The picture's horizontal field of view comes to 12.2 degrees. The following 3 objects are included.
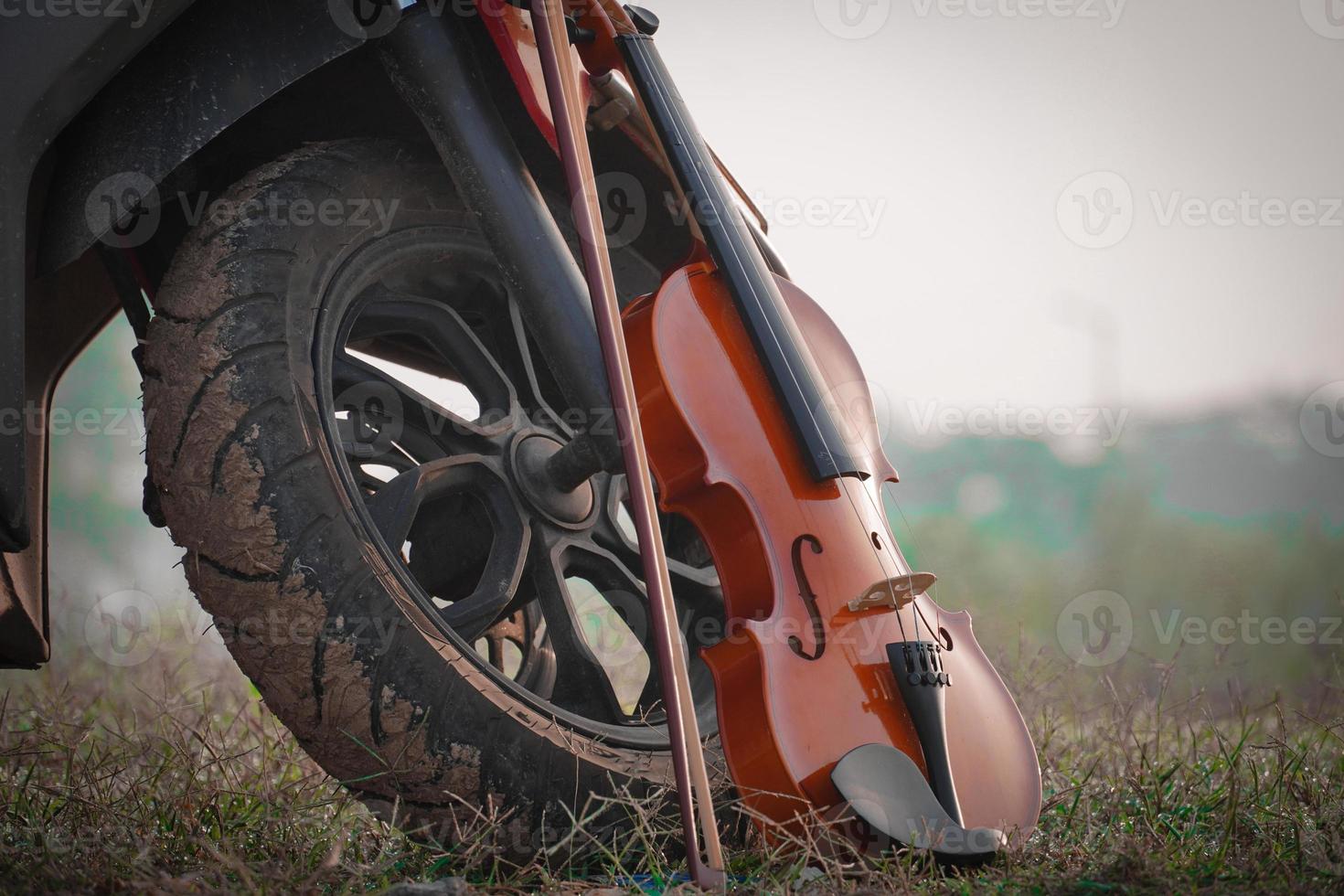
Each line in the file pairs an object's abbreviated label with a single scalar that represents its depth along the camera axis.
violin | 3.31
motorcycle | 3.31
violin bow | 3.26
